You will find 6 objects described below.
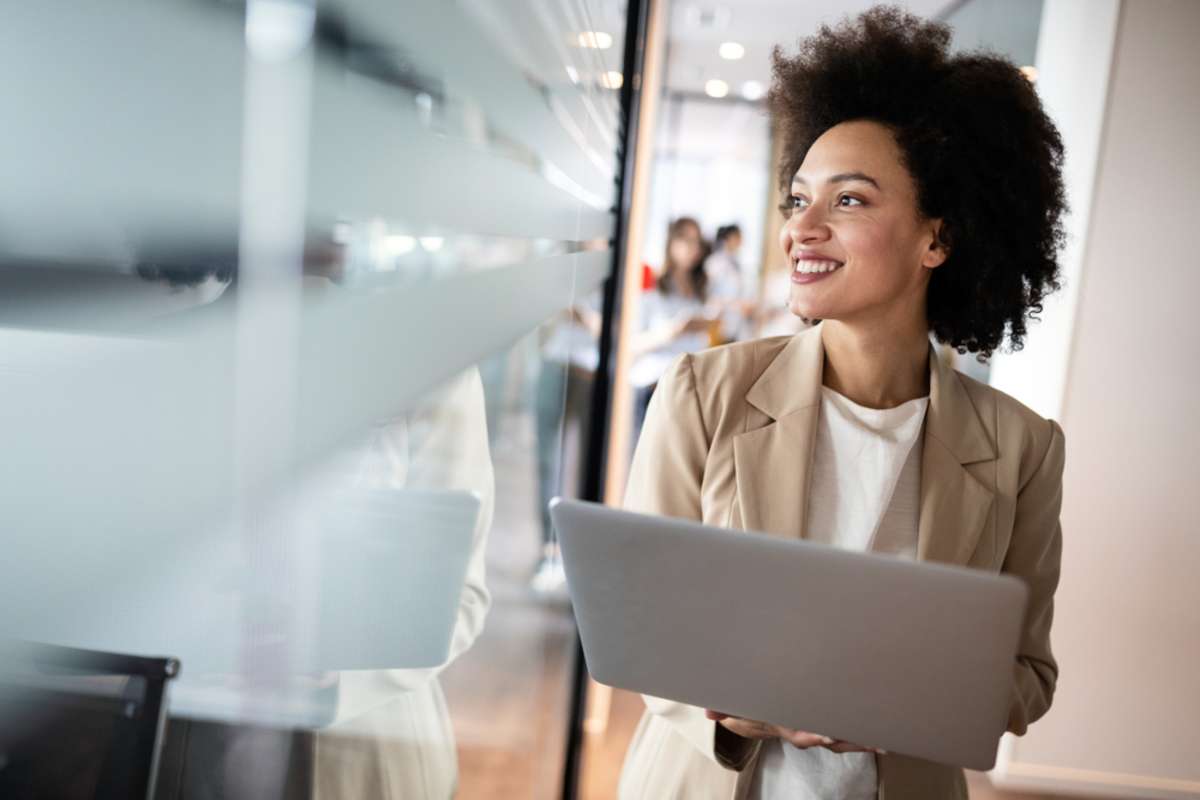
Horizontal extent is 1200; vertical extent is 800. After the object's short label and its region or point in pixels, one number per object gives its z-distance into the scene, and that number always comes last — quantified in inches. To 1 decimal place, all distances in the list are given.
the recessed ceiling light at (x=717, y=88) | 389.1
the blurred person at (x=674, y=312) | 181.0
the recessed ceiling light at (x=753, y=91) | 385.4
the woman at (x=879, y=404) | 50.3
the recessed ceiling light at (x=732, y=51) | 321.7
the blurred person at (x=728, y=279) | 255.4
